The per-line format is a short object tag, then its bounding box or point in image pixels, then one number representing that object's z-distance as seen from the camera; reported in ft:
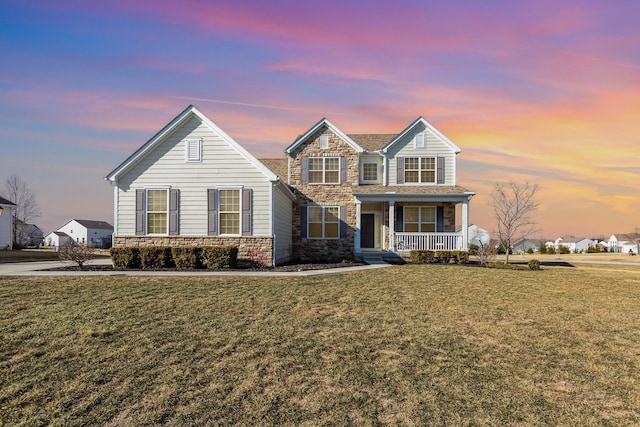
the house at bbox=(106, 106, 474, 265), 57.21
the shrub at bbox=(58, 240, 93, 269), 54.03
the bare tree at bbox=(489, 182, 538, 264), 87.45
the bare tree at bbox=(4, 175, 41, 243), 155.14
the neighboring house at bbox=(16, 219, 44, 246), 157.07
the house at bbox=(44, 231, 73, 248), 252.21
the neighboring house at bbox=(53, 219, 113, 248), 269.85
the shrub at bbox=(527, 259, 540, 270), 63.62
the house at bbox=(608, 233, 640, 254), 264.70
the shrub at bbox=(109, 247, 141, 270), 53.42
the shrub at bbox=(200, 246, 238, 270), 53.11
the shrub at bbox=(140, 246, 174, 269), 53.88
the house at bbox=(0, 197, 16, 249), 111.86
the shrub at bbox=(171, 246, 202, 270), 52.95
